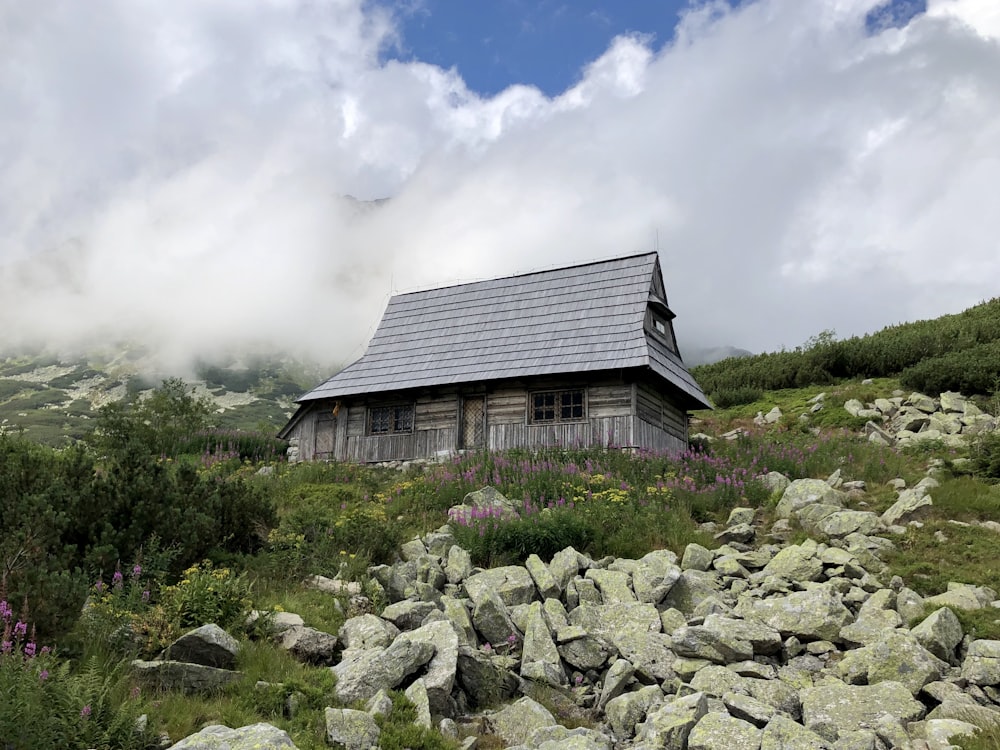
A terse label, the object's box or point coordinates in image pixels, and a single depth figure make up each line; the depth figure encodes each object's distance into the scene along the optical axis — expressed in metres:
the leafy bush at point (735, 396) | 29.84
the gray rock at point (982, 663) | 7.69
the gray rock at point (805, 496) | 12.66
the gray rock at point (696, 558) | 11.05
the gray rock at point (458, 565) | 10.68
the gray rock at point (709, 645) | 8.45
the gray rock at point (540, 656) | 8.22
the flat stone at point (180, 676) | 6.92
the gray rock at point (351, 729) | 6.32
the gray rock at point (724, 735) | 6.53
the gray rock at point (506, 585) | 9.85
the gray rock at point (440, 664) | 7.45
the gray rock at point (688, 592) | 10.01
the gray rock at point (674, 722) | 6.78
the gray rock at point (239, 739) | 5.58
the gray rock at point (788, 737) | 6.46
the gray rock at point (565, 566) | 10.61
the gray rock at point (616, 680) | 8.00
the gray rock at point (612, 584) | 10.04
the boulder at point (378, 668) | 7.25
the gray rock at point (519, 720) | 7.13
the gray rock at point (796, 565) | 10.21
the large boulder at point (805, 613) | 8.89
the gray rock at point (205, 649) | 7.30
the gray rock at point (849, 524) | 11.52
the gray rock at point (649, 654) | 8.40
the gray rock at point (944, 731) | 6.68
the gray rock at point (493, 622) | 9.04
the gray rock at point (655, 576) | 9.99
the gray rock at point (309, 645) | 7.98
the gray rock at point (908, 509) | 11.85
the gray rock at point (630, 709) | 7.47
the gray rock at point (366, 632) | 8.36
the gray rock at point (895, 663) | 7.81
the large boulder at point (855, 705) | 7.25
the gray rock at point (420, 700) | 6.83
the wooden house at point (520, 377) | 21.84
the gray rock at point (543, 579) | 10.09
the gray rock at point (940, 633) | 8.31
